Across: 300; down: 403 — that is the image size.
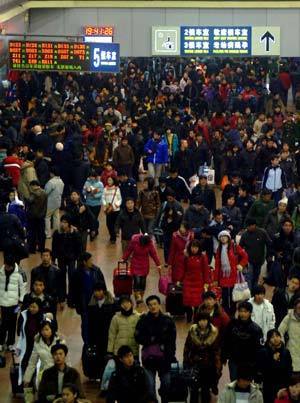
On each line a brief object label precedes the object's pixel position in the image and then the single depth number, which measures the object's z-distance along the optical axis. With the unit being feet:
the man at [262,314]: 53.16
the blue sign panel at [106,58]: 114.01
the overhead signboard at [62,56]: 112.68
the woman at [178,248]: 63.31
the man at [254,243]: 64.69
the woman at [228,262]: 61.16
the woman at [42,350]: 48.93
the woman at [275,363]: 47.60
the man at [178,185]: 78.23
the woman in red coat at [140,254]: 63.16
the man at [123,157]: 90.63
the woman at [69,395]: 42.68
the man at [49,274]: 57.16
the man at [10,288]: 56.08
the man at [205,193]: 75.82
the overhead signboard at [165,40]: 119.14
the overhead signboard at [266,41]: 119.55
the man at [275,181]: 81.82
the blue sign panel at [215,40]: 119.55
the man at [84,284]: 55.77
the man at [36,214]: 73.72
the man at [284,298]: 55.11
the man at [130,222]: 69.51
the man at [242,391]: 44.29
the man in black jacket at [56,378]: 45.44
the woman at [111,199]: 77.30
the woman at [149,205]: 74.08
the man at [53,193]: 76.18
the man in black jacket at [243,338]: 49.96
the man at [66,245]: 63.98
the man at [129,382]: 45.80
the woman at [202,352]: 49.70
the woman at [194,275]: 60.39
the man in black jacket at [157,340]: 50.03
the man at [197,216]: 69.46
